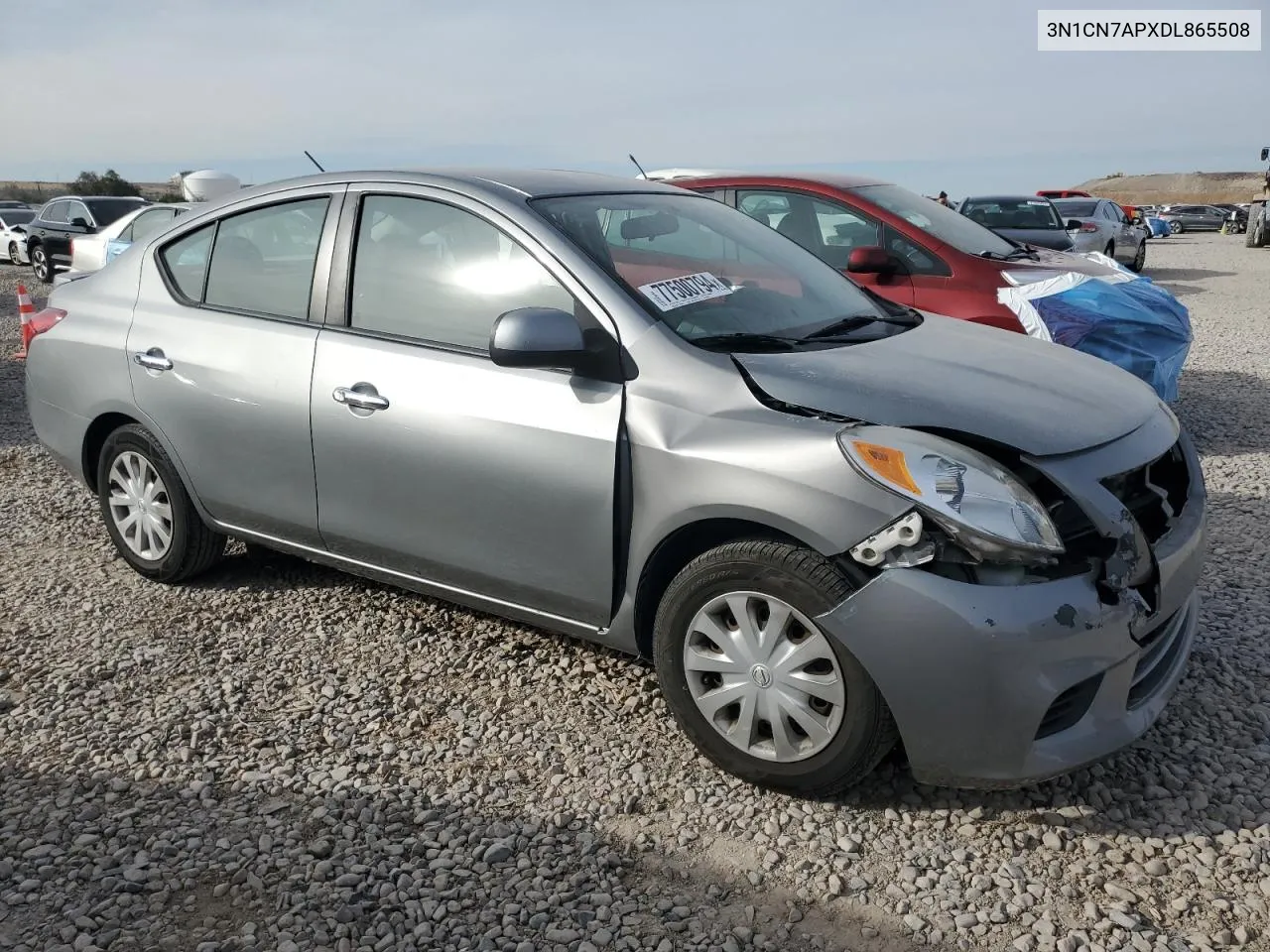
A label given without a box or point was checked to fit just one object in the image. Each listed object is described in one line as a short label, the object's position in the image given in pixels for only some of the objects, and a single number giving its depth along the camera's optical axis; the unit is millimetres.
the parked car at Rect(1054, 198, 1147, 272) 17594
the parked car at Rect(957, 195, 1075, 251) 16328
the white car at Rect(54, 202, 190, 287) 13102
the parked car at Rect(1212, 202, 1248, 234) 41481
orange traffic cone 9675
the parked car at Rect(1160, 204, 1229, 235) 43000
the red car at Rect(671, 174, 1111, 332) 6500
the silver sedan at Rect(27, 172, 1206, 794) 2645
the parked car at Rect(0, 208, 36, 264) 23875
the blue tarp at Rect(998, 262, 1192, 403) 6340
